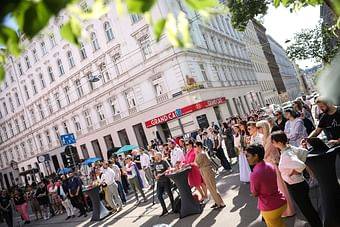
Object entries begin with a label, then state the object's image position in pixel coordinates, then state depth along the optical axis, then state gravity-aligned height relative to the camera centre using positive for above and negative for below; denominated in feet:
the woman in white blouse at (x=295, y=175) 17.95 -3.48
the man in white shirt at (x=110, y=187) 45.06 -3.37
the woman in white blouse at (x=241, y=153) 34.08 -3.31
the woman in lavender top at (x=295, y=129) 29.07 -2.37
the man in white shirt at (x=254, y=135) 27.59 -1.76
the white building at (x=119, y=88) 99.09 +19.49
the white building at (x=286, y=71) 334.09 +27.48
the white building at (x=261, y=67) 198.90 +22.76
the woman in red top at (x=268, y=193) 16.92 -3.71
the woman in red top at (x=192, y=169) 33.17 -3.25
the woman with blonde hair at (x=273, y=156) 22.45 -3.05
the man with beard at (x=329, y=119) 22.25 -1.90
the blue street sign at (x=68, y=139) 64.69 +5.37
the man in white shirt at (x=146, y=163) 52.80 -2.28
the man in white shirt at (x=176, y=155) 46.05 -2.21
